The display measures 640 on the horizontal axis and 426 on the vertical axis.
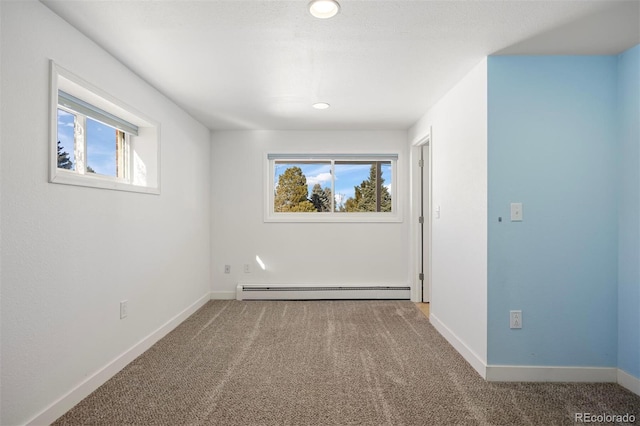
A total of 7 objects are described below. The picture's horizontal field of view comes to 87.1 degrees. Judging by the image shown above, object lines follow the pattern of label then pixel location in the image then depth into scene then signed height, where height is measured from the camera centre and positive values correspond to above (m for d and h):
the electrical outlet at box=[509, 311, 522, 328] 2.33 -0.75
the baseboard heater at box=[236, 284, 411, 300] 4.45 -1.08
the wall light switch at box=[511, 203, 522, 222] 2.32 -0.01
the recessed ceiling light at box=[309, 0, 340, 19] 1.74 +1.07
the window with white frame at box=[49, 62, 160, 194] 2.01 +0.55
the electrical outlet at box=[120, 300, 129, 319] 2.50 -0.74
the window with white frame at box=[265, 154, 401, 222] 4.73 +0.34
